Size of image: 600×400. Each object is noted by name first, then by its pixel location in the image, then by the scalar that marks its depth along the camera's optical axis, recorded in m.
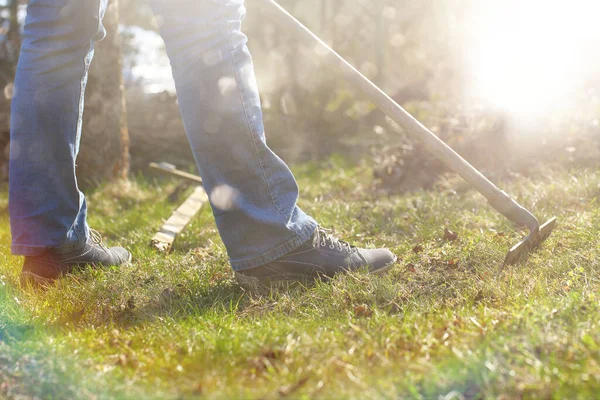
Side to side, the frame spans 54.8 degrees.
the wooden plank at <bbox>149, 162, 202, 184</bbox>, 4.61
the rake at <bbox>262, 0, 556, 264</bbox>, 2.59
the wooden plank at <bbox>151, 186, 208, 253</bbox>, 3.17
